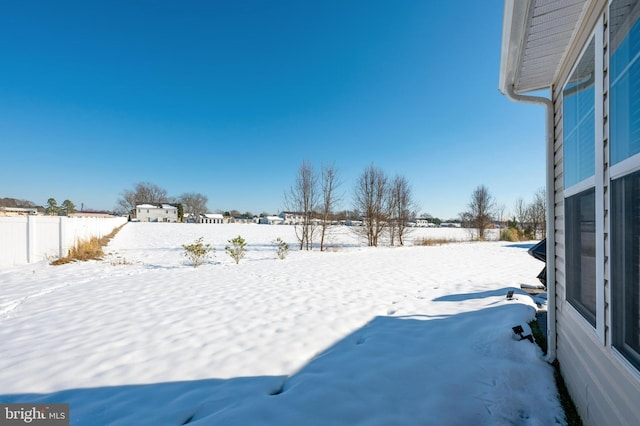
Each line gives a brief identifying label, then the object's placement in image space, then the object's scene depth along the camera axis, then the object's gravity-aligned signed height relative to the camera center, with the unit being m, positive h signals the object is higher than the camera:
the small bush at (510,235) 18.12 -1.22
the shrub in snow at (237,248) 8.65 -1.11
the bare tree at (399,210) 16.70 +0.46
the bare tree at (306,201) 13.75 +0.82
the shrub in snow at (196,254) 8.15 -1.21
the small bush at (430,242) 16.54 -1.62
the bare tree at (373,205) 16.12 +0.72
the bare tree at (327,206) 13.94 +0.56
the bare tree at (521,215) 23.00 +0.23
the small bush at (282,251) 10.29 -1.40
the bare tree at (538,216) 19.98 +0.12
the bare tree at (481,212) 20.92 +0.43
